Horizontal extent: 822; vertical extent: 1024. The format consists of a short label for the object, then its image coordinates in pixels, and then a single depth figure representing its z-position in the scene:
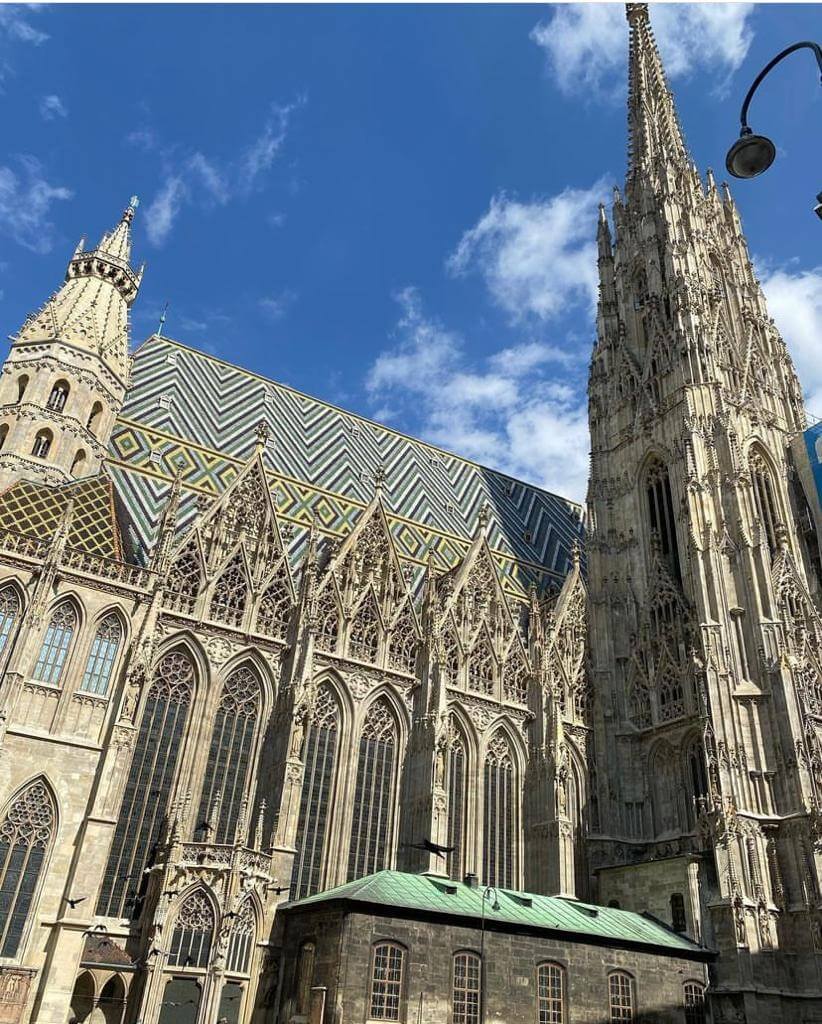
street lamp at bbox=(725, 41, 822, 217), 10.09
